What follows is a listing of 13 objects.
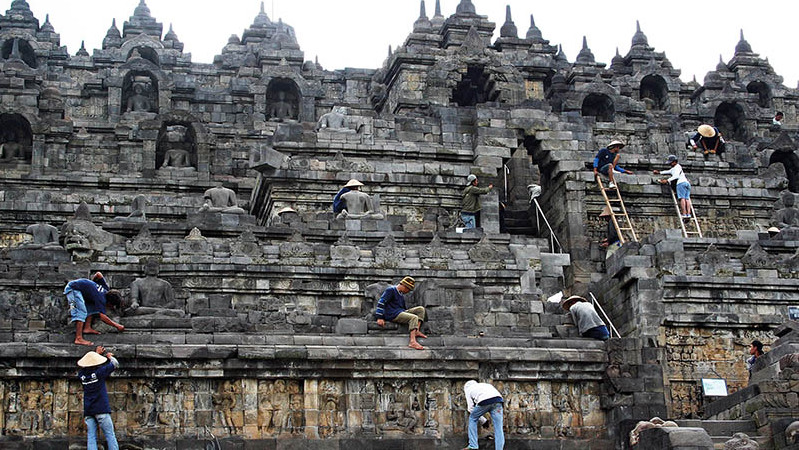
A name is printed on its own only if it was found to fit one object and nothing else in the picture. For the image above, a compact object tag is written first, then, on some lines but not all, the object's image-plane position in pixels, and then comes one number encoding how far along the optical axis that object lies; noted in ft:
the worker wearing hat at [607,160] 129.70
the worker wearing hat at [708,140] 141.38
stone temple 86.69
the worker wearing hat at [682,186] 128.16
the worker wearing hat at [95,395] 79.82
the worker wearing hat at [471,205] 123.24
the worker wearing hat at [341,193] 119.75
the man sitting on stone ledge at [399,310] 90.48
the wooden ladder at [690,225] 124.47
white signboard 103.76
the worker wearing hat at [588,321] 94.22
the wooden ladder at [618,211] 126.21
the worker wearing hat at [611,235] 125.49
